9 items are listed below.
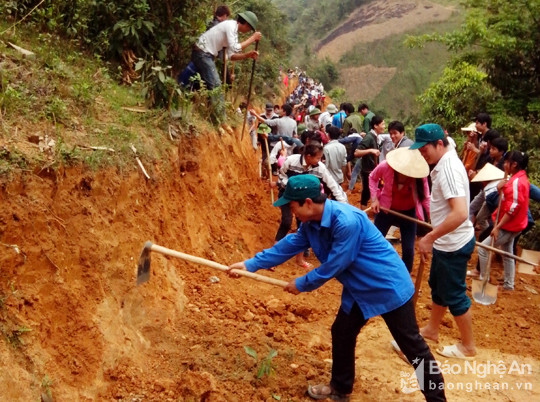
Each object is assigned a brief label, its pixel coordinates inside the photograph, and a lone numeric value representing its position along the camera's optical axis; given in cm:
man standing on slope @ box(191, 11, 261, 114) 723
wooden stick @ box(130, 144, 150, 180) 501
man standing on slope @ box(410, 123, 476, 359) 405
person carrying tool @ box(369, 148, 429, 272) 532
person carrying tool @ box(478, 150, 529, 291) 593
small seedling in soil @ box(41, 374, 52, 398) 346
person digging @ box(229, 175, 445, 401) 352
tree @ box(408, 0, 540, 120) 1319
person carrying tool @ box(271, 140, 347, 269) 616
